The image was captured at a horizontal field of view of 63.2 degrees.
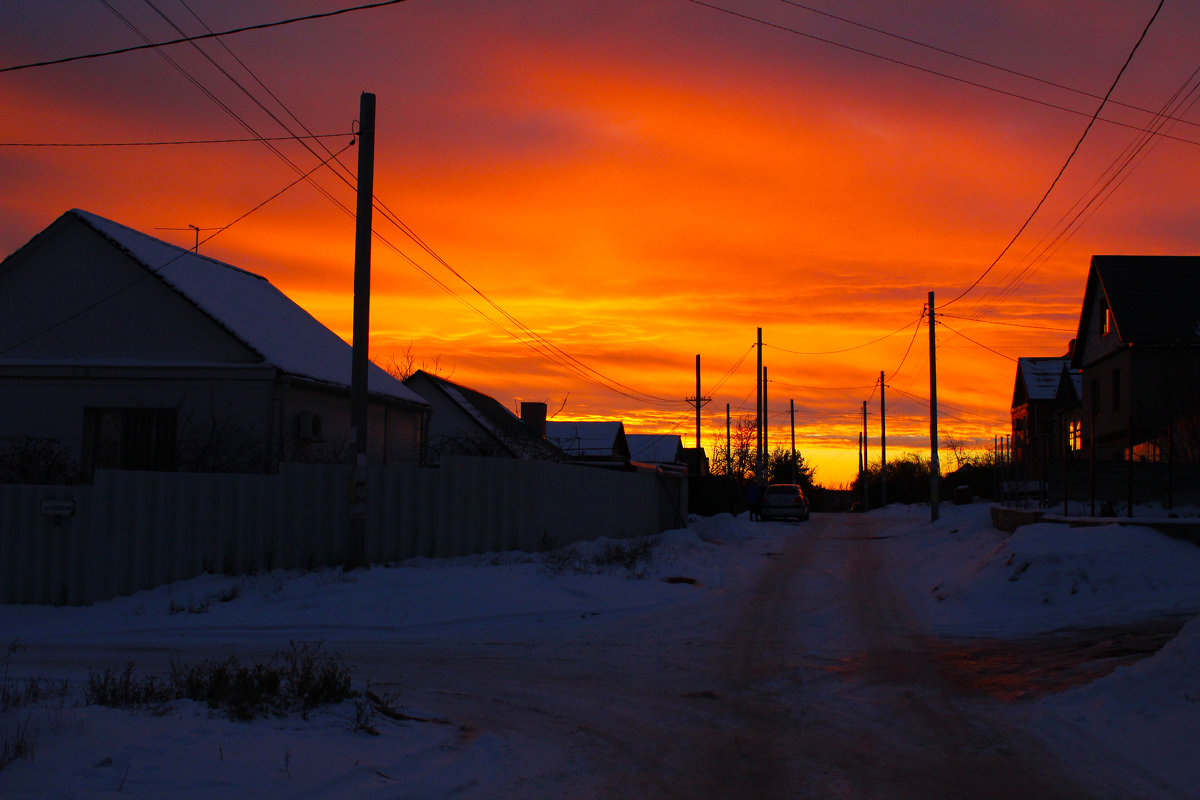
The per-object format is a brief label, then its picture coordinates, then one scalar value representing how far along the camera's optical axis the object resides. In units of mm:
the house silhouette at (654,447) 89875
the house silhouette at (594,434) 68312
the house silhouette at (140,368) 19641
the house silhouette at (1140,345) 32156
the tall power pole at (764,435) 53241
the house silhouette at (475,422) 40844
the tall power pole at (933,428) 37469
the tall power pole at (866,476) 73806
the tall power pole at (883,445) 68312
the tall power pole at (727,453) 69412
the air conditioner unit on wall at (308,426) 19812
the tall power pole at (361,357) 14703
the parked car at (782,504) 44344
